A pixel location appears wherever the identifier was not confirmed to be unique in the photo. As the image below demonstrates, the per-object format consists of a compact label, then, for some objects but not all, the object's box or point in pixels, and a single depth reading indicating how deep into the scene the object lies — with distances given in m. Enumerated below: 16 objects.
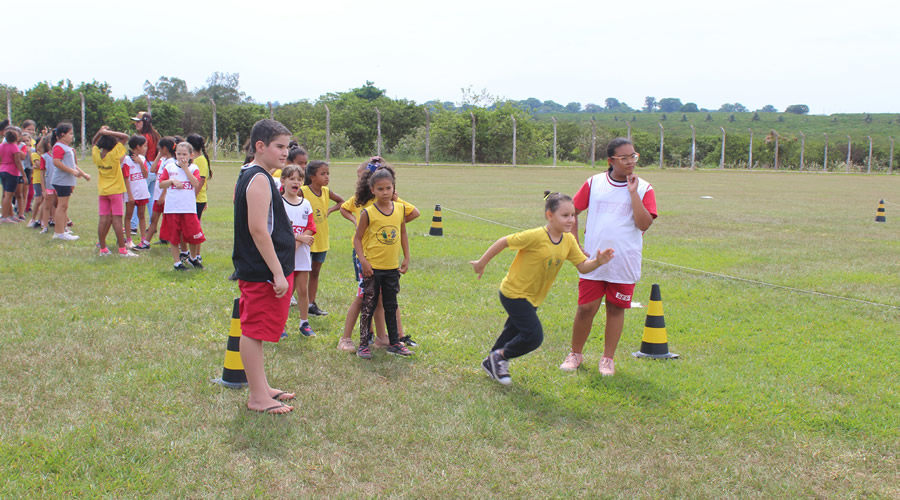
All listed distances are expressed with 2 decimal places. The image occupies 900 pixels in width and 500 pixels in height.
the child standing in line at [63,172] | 10.15
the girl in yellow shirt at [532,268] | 4.93
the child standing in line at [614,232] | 5.31
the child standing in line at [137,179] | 10.47
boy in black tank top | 4.20
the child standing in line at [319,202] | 6.75
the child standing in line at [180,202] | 9.01
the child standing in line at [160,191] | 9.88
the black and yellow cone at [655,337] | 5.95
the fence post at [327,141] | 44.69
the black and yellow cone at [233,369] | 4.96
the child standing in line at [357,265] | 6.01
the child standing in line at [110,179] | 9.61
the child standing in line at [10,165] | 12.41
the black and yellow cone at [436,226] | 13.45
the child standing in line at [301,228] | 6.25
